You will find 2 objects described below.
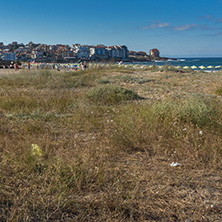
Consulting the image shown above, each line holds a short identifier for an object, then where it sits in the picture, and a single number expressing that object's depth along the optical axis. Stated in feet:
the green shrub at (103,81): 36.57
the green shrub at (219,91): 26.36
